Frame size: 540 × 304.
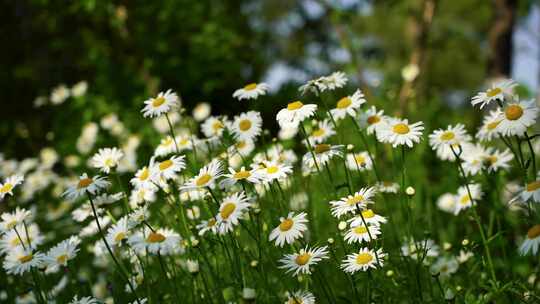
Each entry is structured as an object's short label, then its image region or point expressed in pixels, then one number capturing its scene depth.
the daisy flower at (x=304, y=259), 2.00
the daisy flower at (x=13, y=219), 2.63
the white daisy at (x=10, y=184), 2.57
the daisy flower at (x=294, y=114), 2.20
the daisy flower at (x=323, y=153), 2.32
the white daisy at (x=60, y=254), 2.54
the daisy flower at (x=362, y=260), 2.04
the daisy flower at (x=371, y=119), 2.60
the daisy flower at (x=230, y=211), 1.98
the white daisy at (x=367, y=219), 2.18
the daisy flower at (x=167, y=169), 2.28
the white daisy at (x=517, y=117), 2.06
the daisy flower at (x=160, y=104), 2.47
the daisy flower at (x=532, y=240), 2.02
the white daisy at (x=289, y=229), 2.06
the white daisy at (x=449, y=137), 2.47
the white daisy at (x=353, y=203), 2.14
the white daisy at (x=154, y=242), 2.24
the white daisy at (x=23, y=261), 2.43
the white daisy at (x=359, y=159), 2.82
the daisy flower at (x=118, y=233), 2.51
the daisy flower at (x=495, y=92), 2.20
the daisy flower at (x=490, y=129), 2.37
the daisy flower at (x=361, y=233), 2.12
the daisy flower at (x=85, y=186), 2.36
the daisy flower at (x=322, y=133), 2.80
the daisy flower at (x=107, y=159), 2.70
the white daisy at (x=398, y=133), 2.27
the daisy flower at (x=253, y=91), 2.51
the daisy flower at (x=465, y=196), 2.85
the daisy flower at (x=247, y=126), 2.48
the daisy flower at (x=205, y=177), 2.12
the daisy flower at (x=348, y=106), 2.46
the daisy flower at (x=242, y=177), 2.13
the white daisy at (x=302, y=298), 2.03
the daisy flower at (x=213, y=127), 2.75
